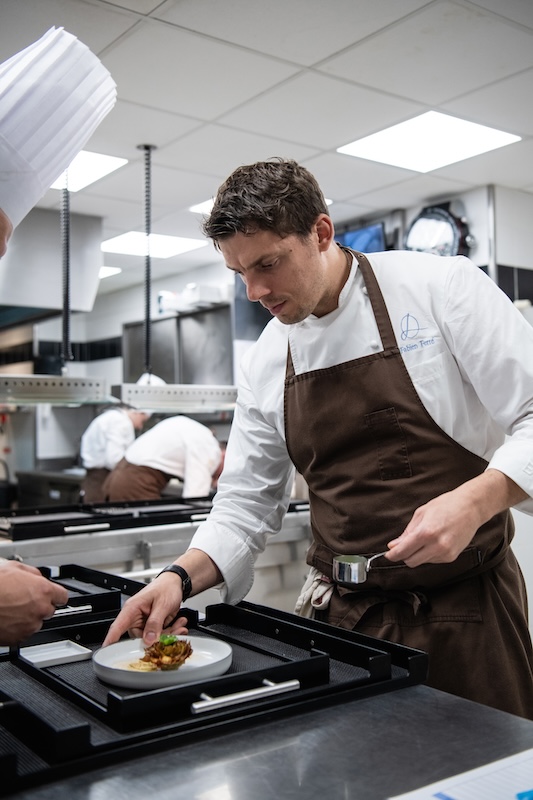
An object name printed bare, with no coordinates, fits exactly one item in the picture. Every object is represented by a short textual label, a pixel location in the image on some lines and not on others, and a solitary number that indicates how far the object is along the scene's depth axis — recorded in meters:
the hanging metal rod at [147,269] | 3.90
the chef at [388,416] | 1.50
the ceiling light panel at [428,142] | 4.02
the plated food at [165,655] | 1.14
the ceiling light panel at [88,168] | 4.31
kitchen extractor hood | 4.28
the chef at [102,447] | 6.10
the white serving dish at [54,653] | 1.21
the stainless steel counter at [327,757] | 0.84
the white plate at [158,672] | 1.08
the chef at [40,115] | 1.40
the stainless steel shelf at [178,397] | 3.55
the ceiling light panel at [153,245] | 6.14
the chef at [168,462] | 4.22
